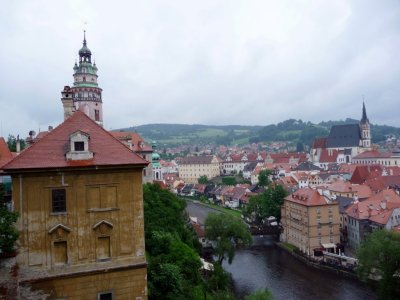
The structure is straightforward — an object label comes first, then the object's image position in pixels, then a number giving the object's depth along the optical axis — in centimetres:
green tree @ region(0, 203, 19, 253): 1380
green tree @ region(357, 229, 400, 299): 3362
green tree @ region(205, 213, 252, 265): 4603
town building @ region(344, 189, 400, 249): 4847
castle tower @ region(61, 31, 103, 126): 5884
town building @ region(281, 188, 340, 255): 5234
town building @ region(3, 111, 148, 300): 1584
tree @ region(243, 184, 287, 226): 6644
